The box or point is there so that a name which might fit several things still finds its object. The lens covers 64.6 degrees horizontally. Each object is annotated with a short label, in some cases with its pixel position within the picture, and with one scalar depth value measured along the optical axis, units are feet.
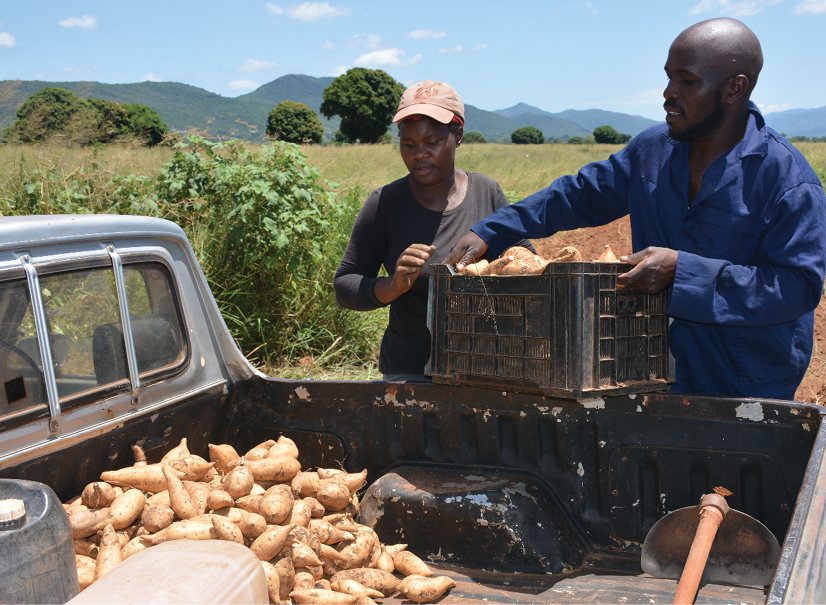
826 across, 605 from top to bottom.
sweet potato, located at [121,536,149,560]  5.76
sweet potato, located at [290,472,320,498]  7.18
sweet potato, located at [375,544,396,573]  6.66
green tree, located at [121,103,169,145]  151.55
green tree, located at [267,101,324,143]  142.31
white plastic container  3.70
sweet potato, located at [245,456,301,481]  7.06
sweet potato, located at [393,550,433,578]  6.56
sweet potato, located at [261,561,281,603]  5.72
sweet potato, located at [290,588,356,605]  5.89
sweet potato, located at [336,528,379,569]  6.57
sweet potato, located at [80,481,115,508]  6.08
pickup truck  5.80
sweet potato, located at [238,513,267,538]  6.15
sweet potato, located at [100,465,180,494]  6.41
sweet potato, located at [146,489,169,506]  6.27
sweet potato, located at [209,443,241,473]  7.49
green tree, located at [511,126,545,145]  268.82
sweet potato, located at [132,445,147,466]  6.82
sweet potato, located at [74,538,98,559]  5.82
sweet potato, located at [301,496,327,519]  6.97
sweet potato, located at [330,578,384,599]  6.12
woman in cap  8.36
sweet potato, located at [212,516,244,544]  5.83
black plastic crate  6.20
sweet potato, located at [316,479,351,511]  7.11
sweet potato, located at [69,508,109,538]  5.73
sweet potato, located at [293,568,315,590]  6.14
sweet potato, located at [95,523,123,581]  5.47
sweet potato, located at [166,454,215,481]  6.82
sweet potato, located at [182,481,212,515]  6.38
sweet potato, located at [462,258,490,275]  7.27
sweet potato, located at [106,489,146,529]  5.96
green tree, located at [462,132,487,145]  227.79
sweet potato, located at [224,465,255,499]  6.60
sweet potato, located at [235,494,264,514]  6.50
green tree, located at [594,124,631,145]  197.77
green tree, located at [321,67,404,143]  173.99
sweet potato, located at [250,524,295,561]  5.99
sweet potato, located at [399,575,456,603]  6.16
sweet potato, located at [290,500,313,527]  6.66
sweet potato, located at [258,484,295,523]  6.42
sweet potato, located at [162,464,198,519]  6.20
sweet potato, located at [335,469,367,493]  7.58
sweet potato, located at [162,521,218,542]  5.80
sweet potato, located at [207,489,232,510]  6.44
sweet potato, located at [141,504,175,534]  6.06
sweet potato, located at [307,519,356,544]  6.68
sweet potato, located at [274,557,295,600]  6.01
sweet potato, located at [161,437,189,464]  6.99
